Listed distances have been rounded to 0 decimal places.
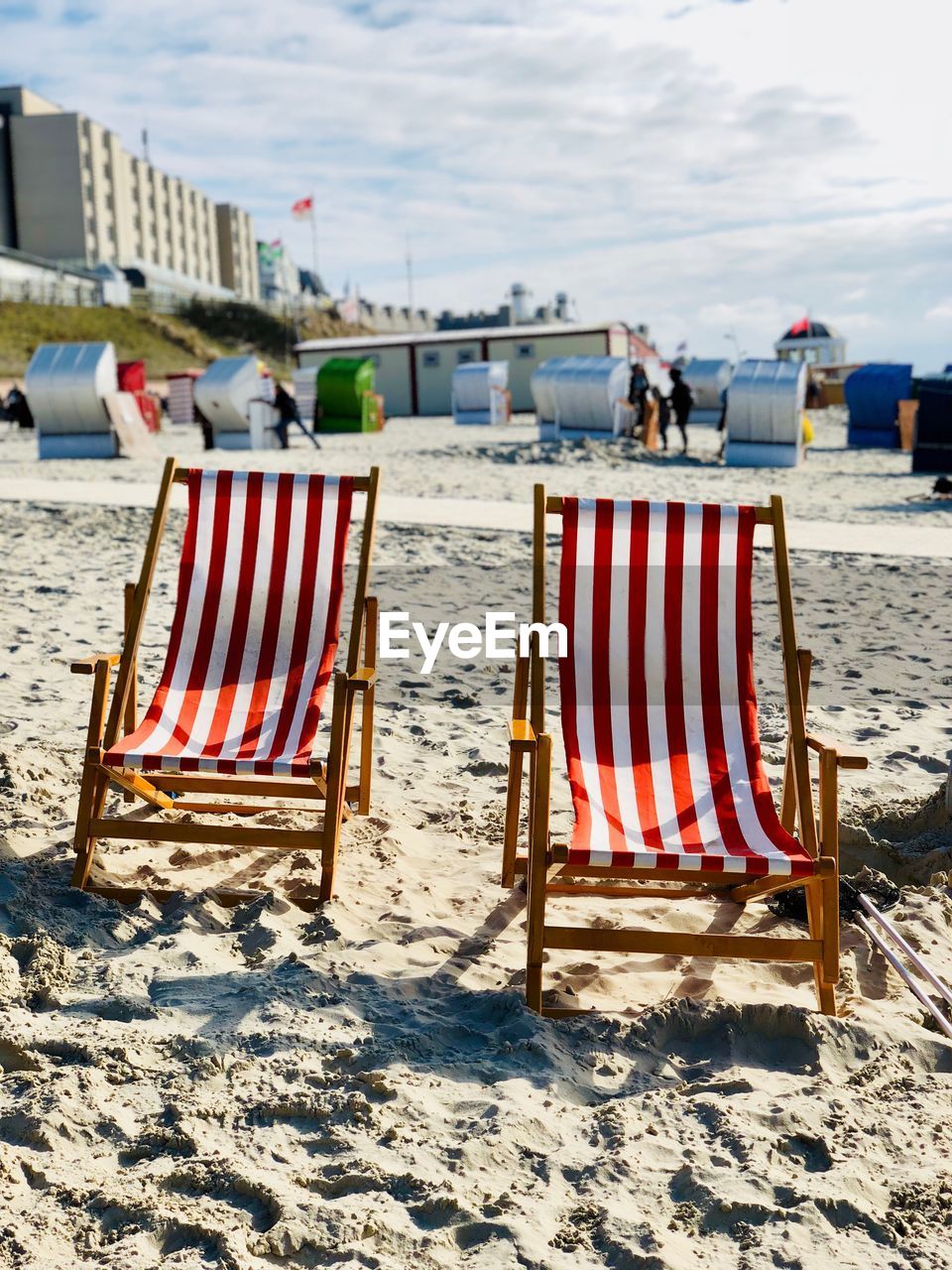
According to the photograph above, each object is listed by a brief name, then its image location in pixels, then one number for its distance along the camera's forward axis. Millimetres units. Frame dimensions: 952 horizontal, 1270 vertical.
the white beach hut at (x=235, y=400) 19672
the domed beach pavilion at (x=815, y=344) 54750
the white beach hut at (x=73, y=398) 17312
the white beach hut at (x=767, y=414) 17469
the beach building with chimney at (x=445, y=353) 36562
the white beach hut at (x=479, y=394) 29062
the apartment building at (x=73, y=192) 63906
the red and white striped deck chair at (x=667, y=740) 2867
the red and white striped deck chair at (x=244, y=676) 3359
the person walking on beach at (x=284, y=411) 20062
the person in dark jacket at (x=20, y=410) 25391
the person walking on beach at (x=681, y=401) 18953
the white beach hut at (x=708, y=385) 28688
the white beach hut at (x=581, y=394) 20281
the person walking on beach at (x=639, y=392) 20406
